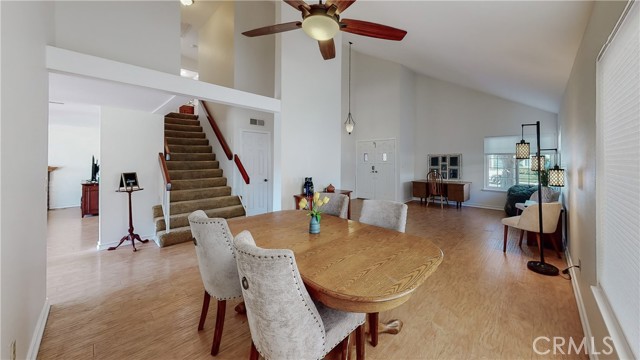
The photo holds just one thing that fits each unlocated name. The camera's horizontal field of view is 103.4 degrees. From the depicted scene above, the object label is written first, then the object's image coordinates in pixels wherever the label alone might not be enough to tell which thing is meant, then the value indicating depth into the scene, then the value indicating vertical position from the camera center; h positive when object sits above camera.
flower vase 1.97 -0.38
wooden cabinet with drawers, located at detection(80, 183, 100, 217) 6.00 -0.53
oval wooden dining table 1.09 -0.46
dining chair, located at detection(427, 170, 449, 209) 7.19 -0.26
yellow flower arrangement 1.98 -0.22
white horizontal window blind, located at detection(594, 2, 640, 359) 1.12 -0.02
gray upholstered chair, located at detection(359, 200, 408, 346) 2.16 -0.32
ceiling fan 2.00 +1.35
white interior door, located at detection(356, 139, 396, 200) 7.79 +0.29
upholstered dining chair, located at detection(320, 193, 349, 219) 2.75 -0.31
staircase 4.22 -0.14
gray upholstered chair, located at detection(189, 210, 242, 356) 1.58 -0.54
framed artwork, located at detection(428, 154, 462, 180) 7.55 +0.43
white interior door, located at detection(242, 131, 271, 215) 5.64 +0.20
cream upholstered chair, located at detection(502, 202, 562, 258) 3.29 -0.53
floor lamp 2.91 -0.96
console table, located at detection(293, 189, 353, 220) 4.21 -0.32
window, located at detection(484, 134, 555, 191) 6.55 +0.35
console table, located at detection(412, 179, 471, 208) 6.96 -0.32
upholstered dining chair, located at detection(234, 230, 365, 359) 1.04 -0.57
